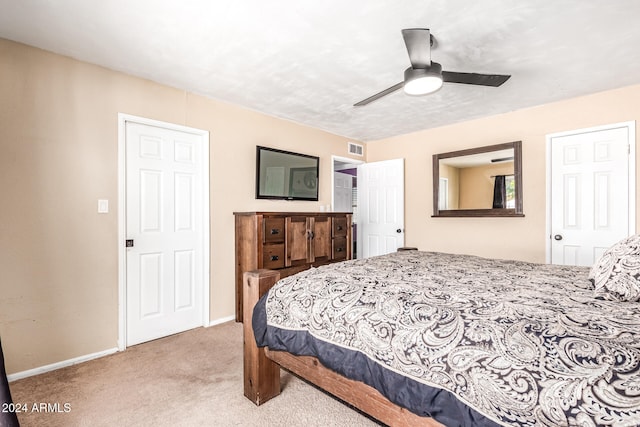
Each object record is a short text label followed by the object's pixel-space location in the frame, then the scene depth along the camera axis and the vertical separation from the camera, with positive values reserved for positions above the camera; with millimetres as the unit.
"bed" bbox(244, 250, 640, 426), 819 -447
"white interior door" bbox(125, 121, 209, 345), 2775 -173
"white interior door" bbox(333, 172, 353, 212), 5957 +432
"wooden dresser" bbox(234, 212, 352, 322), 3146 -317
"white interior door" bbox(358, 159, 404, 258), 4684 +96
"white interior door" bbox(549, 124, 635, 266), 3014 +212
